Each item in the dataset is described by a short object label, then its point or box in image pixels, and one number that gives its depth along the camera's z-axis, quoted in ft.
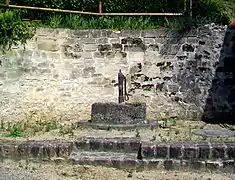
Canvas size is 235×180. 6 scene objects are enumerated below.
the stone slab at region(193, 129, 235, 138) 28.71
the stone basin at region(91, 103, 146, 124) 31.04
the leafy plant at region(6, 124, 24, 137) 28.75
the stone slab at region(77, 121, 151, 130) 30.55
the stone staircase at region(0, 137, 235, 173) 22.97
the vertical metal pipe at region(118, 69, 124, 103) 31.85
